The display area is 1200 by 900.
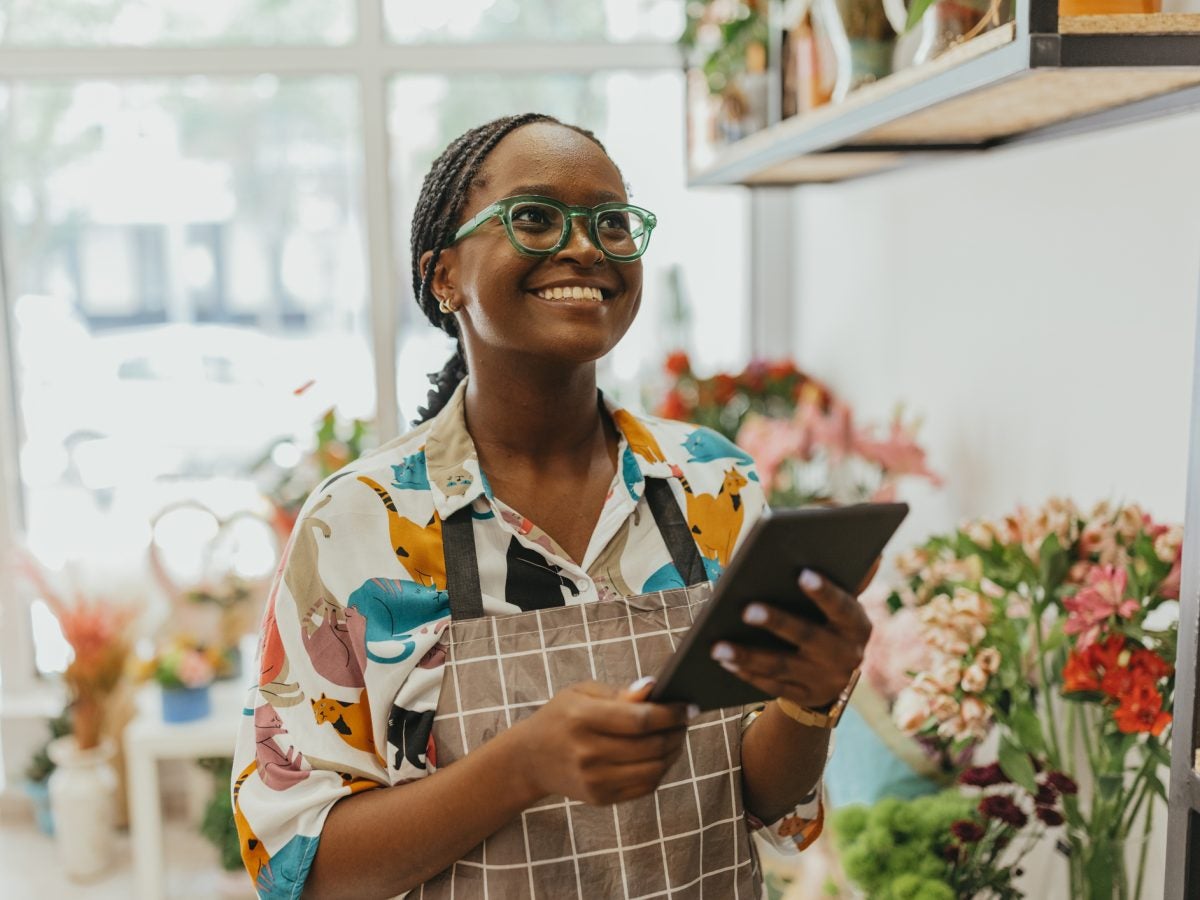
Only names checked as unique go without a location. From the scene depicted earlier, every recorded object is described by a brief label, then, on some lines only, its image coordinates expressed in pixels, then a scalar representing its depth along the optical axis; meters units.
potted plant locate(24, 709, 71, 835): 3.16
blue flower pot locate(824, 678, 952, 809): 1.59
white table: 2.53
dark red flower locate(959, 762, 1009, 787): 1.29
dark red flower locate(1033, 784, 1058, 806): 1.24
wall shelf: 0.96
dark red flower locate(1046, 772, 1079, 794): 1.24
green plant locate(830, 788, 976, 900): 1.37
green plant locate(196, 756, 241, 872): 2.58
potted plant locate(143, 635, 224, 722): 2.56
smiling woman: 0.94
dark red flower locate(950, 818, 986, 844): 1.28
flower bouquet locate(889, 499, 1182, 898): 1.16
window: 3.24
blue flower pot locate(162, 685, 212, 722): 2.58
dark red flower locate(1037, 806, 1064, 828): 1.22
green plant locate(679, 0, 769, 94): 2.25
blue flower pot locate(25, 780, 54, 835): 3.16
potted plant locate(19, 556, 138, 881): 2.86
